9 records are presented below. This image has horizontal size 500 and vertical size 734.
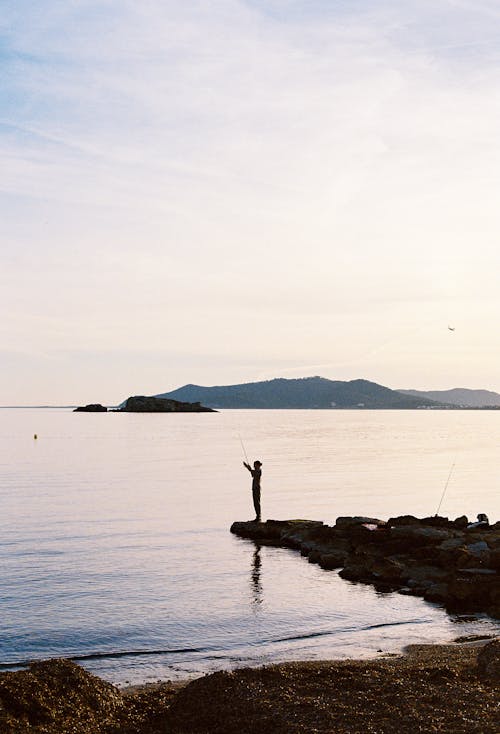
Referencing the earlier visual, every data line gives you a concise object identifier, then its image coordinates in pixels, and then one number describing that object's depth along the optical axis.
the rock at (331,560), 27.14
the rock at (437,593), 21.91
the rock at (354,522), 30.38
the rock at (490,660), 13.33
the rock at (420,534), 26.98
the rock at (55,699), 10.95
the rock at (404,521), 30.47
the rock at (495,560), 22.34
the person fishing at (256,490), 34.78
